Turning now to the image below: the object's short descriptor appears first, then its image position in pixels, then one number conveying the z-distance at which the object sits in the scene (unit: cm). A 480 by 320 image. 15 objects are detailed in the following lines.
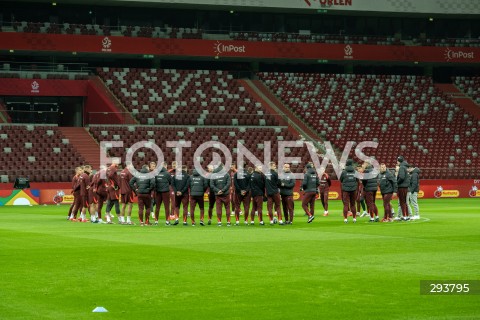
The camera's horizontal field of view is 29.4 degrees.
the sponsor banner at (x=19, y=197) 4816
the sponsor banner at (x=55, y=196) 4922
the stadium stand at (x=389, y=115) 6438
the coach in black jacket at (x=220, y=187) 3069
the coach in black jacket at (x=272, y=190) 3111
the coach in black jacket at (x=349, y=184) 3247
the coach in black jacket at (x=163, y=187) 3108
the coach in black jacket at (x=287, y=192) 3128
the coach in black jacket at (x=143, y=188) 3094
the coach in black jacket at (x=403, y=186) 3325
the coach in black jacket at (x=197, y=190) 3088
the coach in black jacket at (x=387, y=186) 3272
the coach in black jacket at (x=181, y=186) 3111
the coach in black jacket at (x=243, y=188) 3141
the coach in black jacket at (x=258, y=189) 3120
